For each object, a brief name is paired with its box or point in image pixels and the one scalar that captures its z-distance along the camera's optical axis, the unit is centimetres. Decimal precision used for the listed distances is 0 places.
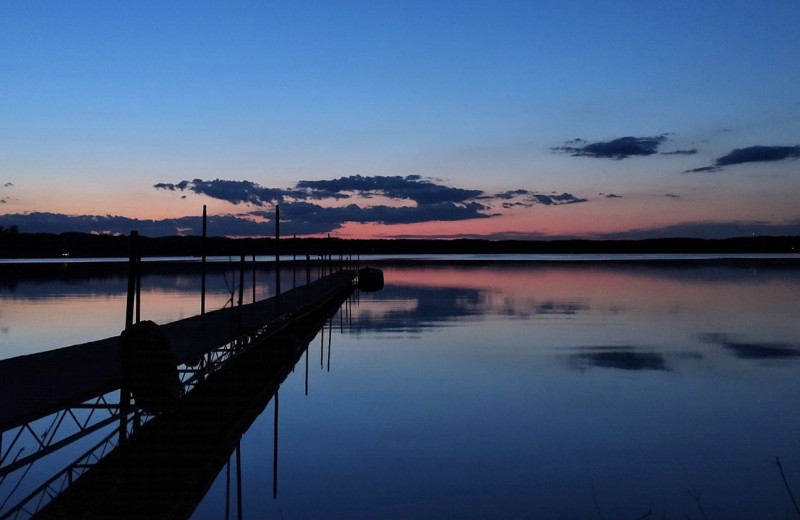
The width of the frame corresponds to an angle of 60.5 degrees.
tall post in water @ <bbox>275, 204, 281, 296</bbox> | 2917
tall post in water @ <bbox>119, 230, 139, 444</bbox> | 1331
